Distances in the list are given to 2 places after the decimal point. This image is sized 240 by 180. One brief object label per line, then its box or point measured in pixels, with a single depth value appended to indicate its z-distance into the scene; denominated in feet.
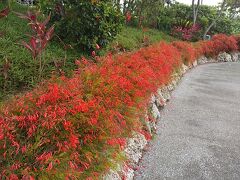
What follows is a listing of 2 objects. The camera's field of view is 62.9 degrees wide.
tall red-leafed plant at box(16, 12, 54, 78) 9.08
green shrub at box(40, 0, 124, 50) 13.57
